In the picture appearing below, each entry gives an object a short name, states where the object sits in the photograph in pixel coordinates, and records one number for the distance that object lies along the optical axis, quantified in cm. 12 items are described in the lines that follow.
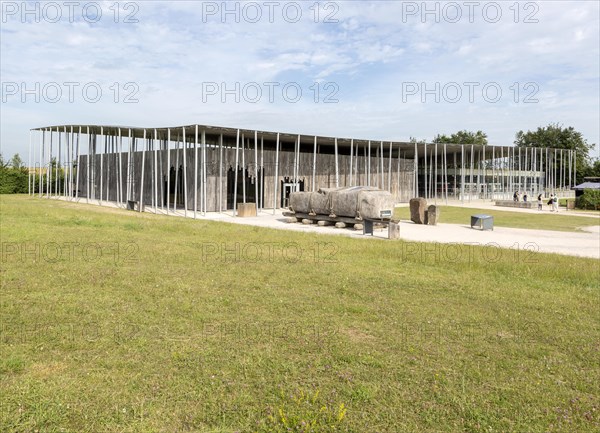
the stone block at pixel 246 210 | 2744
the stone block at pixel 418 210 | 2339
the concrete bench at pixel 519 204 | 3761
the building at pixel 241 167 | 3047
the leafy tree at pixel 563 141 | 7581
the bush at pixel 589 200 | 3653
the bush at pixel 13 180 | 4847
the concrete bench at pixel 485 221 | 2061
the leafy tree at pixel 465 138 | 9000
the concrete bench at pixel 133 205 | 3031
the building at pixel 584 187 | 3956
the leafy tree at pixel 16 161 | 5781
